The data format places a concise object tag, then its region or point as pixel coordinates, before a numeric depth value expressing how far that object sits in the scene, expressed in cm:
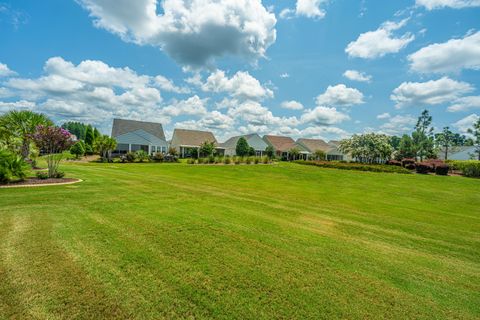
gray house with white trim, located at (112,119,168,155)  4041
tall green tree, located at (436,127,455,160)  5039
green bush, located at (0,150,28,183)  892
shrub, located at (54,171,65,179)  1093
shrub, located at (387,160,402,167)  2951
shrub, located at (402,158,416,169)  2680
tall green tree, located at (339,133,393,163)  3988
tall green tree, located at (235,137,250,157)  4528
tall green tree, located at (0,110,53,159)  1686
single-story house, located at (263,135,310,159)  5494
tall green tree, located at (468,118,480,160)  3075
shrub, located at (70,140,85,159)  3578
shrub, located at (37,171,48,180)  1044
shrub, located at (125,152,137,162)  3005
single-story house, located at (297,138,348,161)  5672
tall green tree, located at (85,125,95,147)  4228
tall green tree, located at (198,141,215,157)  3928
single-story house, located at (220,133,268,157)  5478
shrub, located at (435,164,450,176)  2243
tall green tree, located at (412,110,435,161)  4778
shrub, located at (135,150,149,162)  3050
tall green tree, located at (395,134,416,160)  4781
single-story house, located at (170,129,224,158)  4894
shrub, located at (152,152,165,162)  3180
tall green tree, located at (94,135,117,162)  3057
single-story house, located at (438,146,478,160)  4856
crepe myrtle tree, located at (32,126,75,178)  1085
